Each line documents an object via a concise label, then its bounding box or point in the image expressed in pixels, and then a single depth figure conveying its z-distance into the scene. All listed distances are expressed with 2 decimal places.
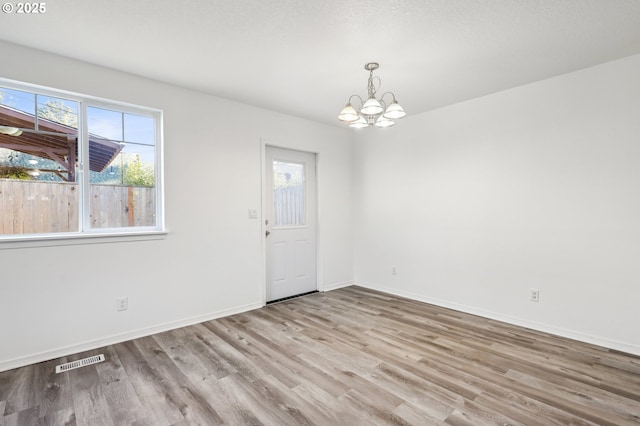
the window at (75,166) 2.60
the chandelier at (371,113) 2.50
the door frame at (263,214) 4.04
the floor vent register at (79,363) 2.49
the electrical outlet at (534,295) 3.26
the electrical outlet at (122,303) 2.98
